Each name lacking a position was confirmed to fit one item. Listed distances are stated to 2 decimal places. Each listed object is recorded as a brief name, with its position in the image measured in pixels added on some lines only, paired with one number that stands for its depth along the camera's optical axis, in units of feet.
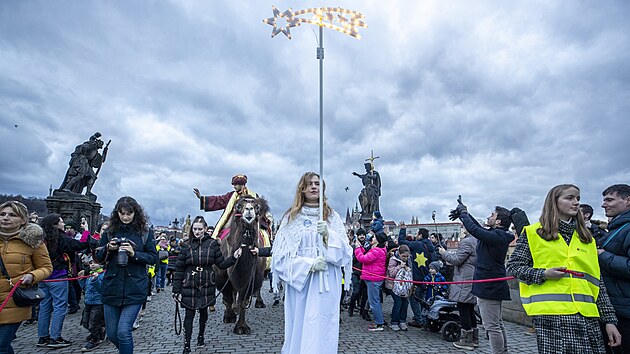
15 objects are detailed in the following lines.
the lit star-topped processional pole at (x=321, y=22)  14.98
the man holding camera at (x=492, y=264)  16.30
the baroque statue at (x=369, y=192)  78.65
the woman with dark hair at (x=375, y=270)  26.68
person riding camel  30.30
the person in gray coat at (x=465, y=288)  21.72
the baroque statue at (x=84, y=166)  48.62
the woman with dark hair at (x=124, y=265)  14.05
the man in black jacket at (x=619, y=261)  10.87
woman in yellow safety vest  9.73
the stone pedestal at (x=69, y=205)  45.47
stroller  23.39
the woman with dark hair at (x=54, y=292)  21.40
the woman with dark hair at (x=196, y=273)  19.54
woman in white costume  12.44
